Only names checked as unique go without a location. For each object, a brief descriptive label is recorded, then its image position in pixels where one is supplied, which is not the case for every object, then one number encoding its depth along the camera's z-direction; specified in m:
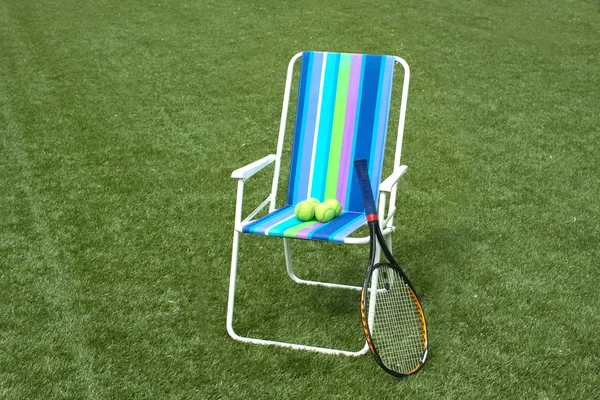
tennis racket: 3.34
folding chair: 4.00
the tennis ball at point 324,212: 3.76
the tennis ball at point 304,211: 3.74
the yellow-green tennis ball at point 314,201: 3.83
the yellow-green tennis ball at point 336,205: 3.86
